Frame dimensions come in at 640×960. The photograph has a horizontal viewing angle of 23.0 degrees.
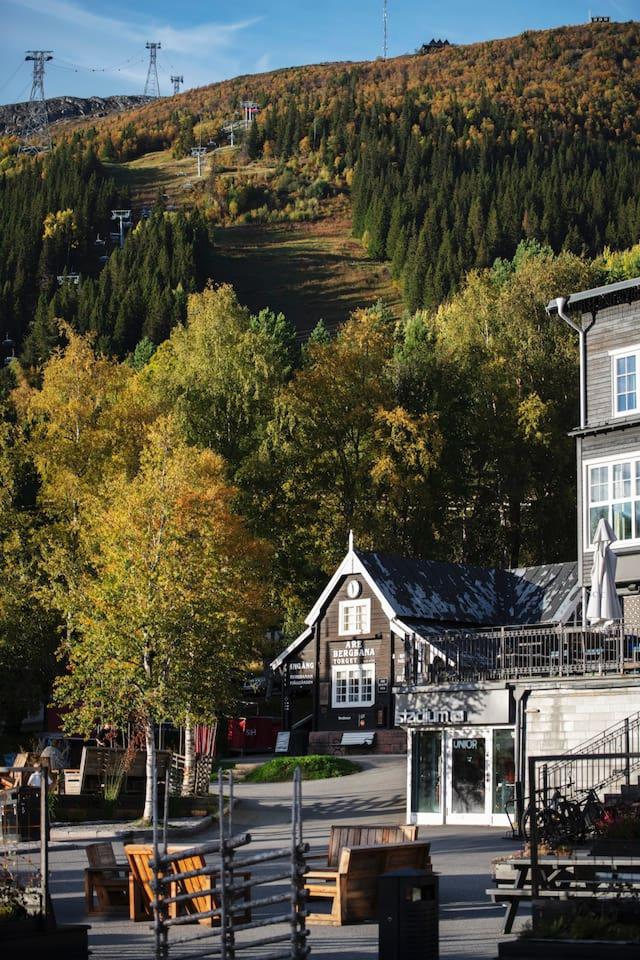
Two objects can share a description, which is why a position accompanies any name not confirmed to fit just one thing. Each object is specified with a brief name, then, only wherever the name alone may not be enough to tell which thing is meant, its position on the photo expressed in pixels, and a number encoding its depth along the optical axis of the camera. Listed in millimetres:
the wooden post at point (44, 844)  16844
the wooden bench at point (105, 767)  36741
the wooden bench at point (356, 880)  20812
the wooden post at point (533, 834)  17438
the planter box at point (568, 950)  15211
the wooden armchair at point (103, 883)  22188
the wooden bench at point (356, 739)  45906
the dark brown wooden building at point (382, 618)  45500
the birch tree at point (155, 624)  36219
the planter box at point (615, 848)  18094
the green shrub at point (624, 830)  18766
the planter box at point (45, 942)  16344
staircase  31453
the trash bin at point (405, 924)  16766
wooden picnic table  17609
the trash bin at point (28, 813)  31000
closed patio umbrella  33062
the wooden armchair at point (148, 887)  20734
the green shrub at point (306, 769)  41219
